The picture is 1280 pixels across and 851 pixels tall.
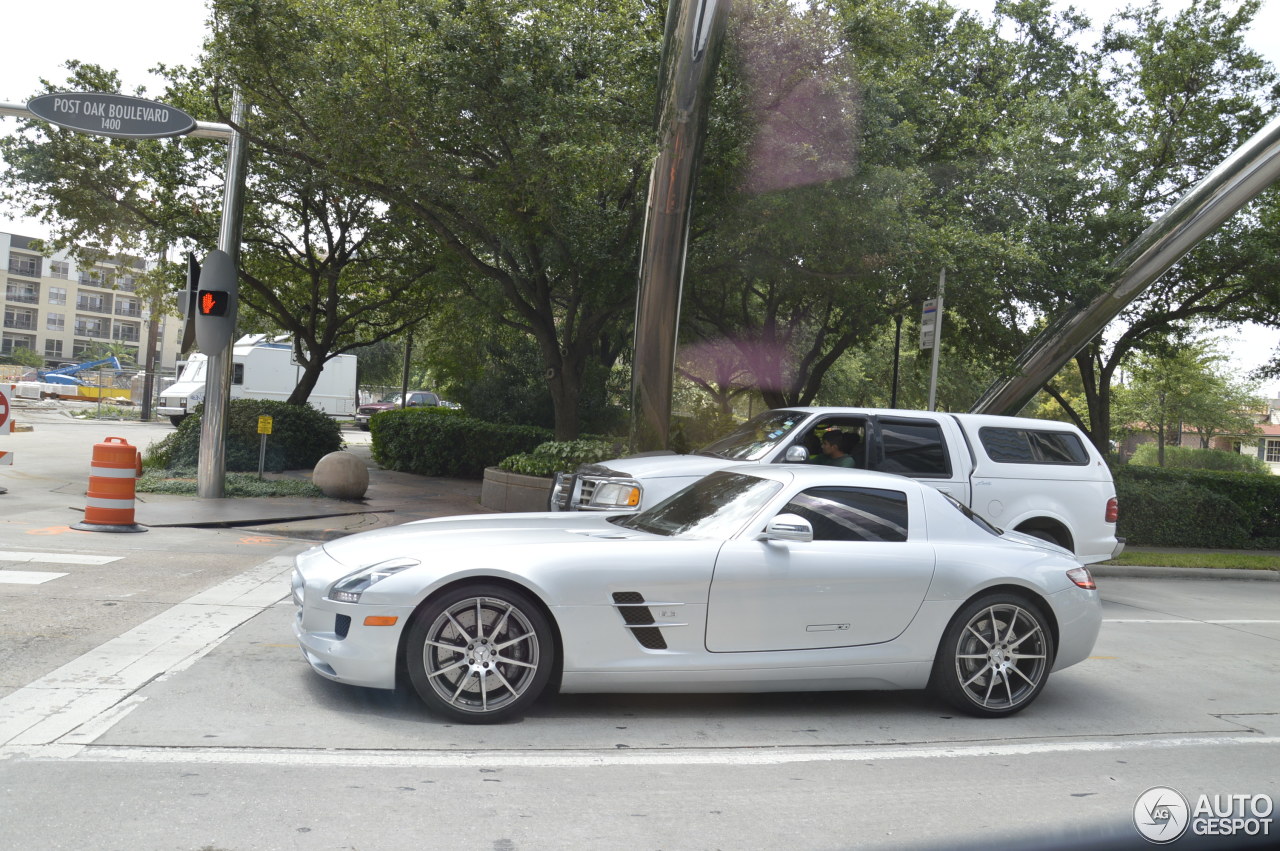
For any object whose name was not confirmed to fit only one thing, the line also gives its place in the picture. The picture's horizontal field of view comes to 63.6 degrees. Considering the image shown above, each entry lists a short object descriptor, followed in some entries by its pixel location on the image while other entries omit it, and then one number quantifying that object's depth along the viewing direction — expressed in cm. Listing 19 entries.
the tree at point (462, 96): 1336
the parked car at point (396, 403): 5192
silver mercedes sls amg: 512
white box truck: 3378
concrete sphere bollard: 1589
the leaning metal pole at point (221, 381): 1484
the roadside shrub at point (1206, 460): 4116
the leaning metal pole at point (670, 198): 1326
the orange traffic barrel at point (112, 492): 1116
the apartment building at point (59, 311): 9581
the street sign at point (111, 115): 1280
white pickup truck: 974
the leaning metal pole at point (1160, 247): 1628
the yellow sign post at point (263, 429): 1708
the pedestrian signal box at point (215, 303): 1443
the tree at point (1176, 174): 1811
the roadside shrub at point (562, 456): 1506
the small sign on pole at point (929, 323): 1317
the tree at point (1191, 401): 3744
